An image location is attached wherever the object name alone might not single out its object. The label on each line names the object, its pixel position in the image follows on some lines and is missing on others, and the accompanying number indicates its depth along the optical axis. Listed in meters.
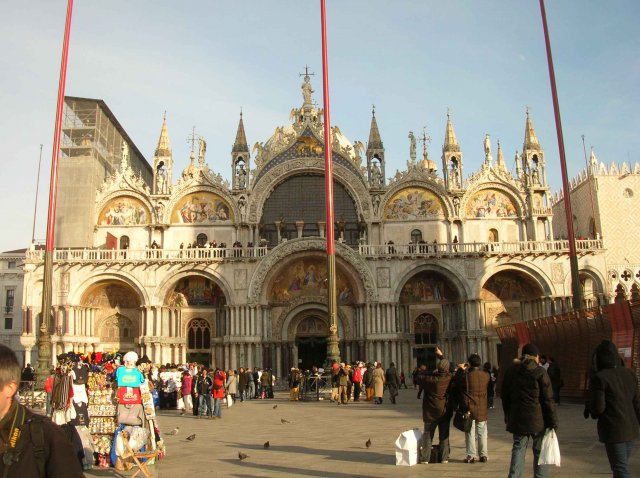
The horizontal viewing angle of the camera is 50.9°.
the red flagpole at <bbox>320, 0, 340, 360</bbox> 25.78
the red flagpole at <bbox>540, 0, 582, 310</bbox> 27.69
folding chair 9.77
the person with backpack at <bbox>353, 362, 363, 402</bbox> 26.75
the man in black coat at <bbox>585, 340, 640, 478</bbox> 7.26
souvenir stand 11.21
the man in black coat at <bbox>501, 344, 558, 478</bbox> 8.12
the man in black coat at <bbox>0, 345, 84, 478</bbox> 3.59
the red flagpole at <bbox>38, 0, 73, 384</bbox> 24.55
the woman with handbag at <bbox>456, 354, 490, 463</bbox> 10.98
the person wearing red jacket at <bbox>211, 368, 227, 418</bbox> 21.02
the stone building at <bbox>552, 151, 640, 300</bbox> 49.03
